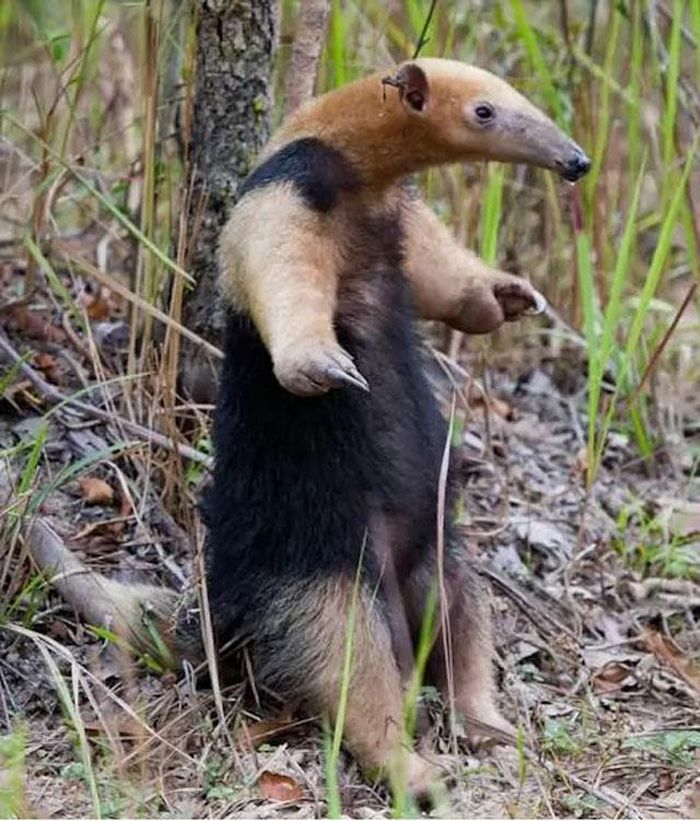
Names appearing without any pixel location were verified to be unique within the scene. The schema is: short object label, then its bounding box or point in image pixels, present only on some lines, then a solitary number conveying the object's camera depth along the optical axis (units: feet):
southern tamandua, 23.35
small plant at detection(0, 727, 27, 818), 19.75
